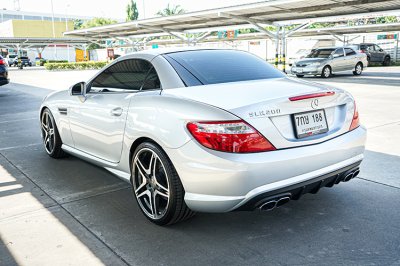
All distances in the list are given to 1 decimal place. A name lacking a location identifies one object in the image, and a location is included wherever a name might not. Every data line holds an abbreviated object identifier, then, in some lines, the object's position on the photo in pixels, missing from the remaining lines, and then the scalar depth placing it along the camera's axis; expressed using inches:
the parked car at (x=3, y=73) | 521.3
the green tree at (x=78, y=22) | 4494.8
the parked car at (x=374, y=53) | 1295.5
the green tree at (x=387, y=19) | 2096.5
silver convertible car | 107.9
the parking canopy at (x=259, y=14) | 710.5
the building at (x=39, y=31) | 2741.1
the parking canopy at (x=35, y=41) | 1903.3
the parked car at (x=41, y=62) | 2224.4
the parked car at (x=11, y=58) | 2187.5
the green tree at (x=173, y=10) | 3068.4
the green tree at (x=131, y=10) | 3654.0
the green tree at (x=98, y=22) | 3189.0
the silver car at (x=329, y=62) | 779.4
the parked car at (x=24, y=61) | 2167.9
